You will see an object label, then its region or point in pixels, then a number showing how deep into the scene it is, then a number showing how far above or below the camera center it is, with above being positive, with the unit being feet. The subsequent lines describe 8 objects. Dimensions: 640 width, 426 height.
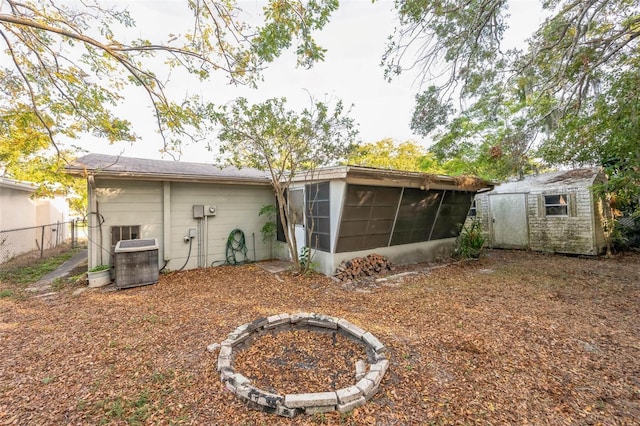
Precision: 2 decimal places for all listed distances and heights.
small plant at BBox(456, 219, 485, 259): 23.95 -2.63
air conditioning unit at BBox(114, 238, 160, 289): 15.66 -2.51
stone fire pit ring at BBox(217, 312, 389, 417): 6.23 -4.46
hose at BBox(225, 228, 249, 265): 22.22 -2.29
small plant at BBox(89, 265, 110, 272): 16.30 -2.88
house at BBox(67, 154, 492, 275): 17.19 +0.82
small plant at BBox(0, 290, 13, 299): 14.47 -3.95
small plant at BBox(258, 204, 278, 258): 22.80 -0.42
